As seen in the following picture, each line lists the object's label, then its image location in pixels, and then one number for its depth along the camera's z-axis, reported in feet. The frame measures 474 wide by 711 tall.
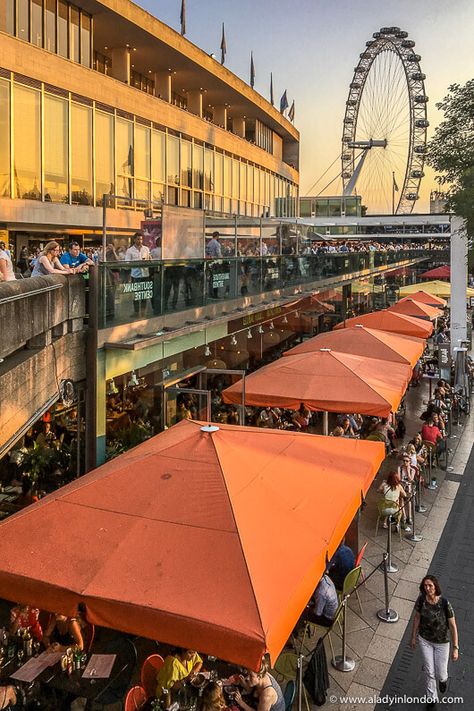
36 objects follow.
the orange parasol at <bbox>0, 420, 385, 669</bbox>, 16.15
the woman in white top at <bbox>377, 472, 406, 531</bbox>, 36.32
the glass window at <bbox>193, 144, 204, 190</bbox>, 122.31
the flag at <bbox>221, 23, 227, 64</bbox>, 163.43
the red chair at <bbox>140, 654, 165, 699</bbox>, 20.70
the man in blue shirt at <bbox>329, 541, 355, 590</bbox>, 27.32
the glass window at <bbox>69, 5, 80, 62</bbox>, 86.63
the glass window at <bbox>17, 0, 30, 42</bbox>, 76.74
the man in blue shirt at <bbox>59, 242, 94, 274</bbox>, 32.78
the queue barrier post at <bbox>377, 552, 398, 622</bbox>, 27.48
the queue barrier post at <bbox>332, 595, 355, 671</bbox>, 24.02
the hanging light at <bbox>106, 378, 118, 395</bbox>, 33.76
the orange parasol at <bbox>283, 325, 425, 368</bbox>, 52.47
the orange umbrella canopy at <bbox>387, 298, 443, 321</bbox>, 89.51
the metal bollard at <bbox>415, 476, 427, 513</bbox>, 41.11
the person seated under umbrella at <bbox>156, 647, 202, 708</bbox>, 19.76
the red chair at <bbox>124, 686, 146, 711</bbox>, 18.49
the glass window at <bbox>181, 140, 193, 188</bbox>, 116.93
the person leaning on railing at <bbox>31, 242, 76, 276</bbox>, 30.25
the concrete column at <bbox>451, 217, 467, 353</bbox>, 91.15
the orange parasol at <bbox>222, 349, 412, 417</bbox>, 38.99
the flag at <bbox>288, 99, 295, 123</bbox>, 214.90
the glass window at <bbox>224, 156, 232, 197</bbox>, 139.95
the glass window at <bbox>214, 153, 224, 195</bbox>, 134.21
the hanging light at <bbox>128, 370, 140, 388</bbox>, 35.78
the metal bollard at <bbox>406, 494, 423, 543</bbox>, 36.17
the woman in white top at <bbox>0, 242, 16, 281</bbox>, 28.22
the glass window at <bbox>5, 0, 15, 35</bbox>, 75.25
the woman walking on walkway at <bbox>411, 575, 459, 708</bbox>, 22.07
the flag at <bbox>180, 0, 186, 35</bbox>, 133.39
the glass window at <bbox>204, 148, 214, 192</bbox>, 127.59
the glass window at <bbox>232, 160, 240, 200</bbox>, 145.18
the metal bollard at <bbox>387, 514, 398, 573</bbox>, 32.17
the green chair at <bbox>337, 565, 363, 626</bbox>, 25.13
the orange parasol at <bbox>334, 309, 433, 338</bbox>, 70.79
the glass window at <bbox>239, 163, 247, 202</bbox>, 151.52
